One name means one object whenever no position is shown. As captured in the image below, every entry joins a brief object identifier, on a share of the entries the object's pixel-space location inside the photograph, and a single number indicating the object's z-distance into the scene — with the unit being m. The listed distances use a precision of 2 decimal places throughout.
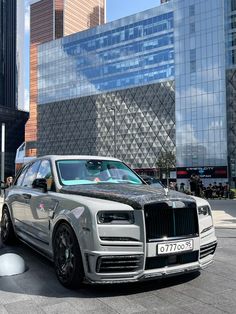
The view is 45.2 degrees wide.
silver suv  3.11
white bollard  4.06
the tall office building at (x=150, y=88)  57.99
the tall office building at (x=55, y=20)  109.33
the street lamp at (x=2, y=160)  21.41
